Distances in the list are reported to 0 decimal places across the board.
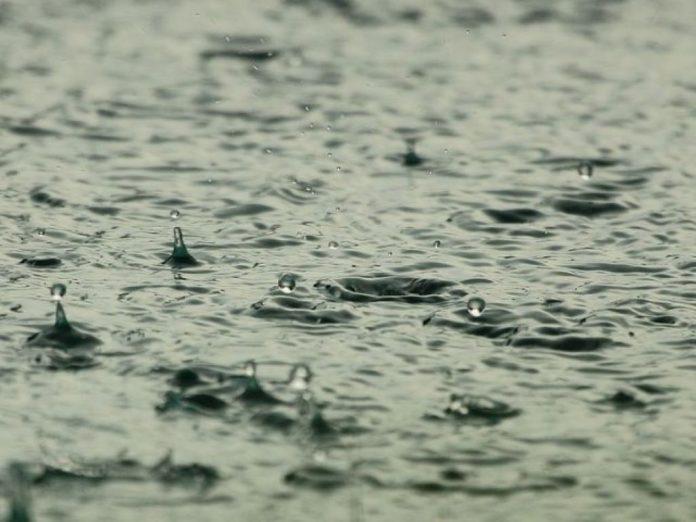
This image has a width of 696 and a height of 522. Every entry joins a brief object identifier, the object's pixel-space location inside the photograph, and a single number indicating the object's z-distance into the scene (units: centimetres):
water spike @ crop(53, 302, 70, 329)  1166
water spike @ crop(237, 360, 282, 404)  1048
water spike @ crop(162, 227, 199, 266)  1363
